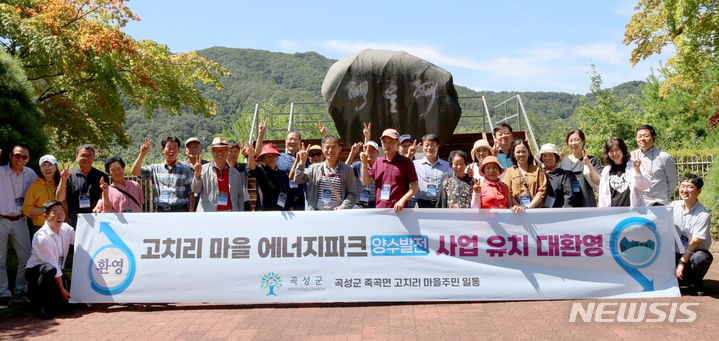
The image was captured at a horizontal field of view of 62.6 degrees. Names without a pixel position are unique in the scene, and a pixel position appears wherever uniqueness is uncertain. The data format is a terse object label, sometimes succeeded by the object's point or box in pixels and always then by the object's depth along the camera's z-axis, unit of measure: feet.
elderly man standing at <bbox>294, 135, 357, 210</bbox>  20.68
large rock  39.60
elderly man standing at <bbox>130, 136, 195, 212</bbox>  21.40
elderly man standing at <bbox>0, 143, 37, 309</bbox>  20.58
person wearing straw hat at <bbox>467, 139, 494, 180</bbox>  22.46
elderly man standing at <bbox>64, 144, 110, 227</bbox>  21.43
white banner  19.30
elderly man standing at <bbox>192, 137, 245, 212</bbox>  21.09
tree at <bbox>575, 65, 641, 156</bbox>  92.06
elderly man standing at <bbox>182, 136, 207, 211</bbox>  22.32
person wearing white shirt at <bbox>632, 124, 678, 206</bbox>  20.01
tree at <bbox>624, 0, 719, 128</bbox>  48.06
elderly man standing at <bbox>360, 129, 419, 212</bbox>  20.04
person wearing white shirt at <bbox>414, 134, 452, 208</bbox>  22.53
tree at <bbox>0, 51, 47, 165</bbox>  24.18
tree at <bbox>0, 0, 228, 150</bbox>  46.14
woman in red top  19.94
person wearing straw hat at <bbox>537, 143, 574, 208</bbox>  21.36
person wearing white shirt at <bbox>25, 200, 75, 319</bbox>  19.01
